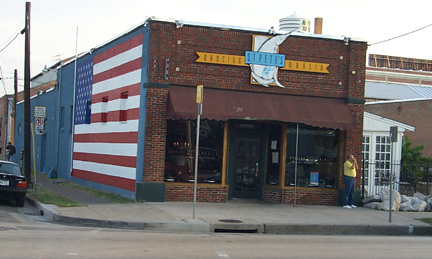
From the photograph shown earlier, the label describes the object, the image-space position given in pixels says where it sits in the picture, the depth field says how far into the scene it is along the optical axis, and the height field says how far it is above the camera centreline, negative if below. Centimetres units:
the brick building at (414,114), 3862 +301
